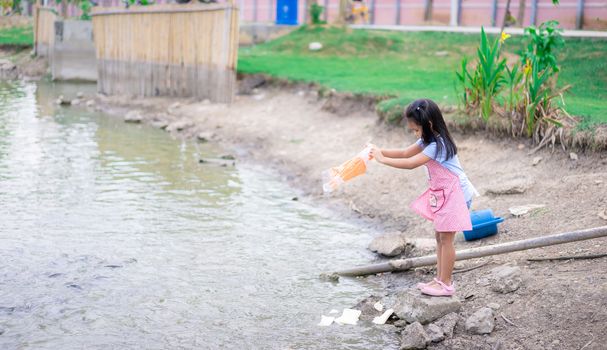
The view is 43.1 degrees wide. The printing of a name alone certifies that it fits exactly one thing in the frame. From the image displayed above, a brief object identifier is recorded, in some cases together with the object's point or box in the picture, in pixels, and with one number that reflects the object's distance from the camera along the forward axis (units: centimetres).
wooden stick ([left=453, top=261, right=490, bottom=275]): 630
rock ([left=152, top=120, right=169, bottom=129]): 1472
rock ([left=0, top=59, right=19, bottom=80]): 2620
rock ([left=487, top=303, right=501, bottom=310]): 553
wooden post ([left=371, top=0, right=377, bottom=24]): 3353
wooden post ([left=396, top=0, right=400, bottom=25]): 3243
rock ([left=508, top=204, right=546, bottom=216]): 724
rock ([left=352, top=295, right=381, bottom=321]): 589
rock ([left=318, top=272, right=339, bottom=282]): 670
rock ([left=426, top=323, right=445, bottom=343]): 526
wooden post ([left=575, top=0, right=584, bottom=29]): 2503
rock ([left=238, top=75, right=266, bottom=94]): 1625
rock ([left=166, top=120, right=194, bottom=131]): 1438
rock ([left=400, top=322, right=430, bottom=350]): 523
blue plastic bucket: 681
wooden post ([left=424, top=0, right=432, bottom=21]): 3048
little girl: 549
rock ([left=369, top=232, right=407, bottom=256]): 716
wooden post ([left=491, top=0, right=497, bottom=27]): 2845
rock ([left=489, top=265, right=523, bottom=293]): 566
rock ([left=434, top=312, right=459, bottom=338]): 534
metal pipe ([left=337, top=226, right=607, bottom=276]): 544
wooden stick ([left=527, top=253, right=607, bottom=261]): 568
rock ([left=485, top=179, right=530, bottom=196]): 789
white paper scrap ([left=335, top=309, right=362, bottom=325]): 579
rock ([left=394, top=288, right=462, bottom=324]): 552
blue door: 3225
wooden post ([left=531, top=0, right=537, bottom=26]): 2686
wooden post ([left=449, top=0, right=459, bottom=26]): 2879
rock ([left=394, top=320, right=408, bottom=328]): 564
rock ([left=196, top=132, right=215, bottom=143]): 1344
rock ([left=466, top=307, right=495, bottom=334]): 524
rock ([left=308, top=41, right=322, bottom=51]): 2194
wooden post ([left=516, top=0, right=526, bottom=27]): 2459
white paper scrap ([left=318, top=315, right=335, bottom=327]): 576
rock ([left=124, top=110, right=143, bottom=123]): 1552
